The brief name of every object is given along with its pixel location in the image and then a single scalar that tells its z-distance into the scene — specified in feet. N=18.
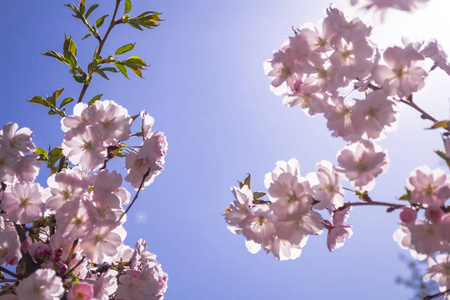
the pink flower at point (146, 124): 3.19
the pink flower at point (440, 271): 2.88
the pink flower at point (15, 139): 3.19
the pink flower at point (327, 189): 2.91
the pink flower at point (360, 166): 2.89
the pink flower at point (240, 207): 3.04
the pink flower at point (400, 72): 2.91
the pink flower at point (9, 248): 3.05
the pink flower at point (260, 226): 2.99
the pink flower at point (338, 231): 3.02
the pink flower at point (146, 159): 3.11
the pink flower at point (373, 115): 2.91
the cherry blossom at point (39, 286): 2.92
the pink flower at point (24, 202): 3.12
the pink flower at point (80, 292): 2.96
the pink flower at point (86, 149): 3.10
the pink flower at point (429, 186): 2.73
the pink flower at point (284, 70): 3.03
